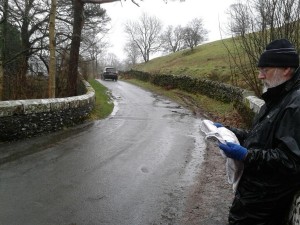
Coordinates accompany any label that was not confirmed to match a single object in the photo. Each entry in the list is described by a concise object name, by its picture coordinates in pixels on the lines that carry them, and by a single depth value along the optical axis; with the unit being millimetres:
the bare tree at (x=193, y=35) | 44146
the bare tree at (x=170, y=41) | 70461
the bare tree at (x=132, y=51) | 74181
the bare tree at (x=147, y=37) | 69953
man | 1895
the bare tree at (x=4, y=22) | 13033
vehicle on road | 35107
